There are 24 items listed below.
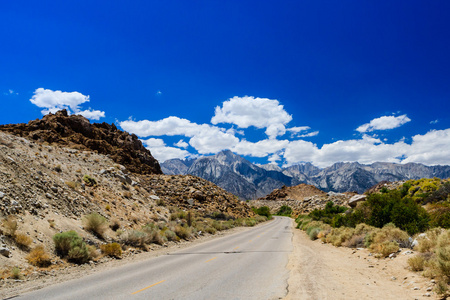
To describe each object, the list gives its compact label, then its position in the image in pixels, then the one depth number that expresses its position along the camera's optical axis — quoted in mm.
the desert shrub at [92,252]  13525
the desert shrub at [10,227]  11273
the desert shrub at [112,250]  14682
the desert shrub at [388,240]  13008
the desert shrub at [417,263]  9658
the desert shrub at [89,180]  24500
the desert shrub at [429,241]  10572
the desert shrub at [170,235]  22348
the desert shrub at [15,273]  9430
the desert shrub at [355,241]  17484
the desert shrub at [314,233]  25922
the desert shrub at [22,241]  11336
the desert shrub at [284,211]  106688
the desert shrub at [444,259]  7311
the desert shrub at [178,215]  30417
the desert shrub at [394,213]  16688
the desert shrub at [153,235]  19903
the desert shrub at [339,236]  19141
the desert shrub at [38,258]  10859
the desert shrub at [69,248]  12492
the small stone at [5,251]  10162
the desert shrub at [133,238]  17566
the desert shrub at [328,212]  43238
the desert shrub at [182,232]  24466
